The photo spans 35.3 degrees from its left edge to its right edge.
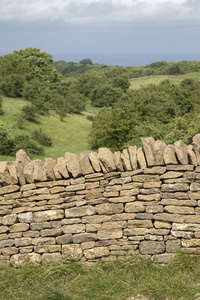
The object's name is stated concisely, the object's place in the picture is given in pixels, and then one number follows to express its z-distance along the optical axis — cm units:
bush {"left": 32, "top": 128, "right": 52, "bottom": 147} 3778
